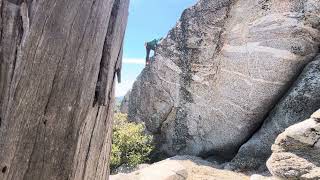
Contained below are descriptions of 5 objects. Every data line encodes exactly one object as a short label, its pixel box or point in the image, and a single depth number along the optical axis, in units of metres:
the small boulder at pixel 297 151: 4.89
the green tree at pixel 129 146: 7.98
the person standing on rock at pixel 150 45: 9.78
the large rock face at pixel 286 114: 6.88
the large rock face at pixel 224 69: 7.49
